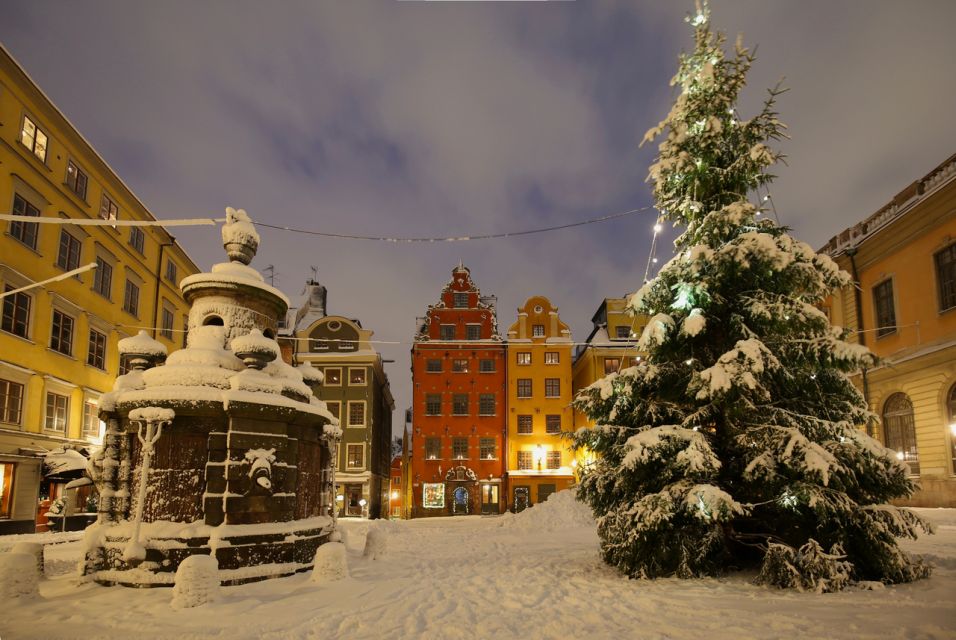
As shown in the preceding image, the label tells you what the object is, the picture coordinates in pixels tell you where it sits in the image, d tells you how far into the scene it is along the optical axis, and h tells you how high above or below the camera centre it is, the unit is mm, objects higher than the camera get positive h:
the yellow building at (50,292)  21203 +5901
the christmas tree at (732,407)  8914 +591
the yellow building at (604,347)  42094 +6407
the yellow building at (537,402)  40906 +2722
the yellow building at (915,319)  21391 +4675
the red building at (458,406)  40750 +2418
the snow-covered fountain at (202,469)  9898 -441
